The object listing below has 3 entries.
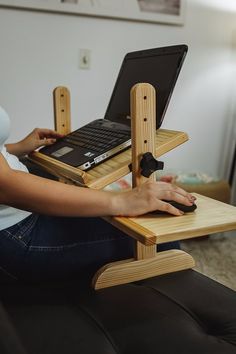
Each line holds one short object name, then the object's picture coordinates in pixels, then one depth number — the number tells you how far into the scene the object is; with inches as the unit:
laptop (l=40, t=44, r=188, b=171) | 37.5
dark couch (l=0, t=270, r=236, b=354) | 28.6
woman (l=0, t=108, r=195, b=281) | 30.6
